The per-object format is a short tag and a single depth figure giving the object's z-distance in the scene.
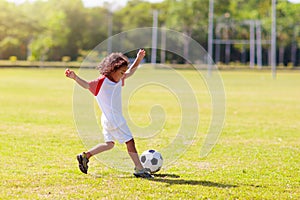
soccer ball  11.42
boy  10.83
